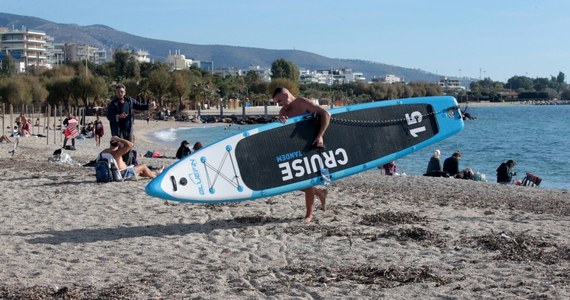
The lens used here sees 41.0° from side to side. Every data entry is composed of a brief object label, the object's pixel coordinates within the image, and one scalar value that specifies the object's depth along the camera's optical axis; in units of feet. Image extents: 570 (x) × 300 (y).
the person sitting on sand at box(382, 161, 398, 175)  56.80
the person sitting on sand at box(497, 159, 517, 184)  54.44
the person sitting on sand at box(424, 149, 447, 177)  54.75
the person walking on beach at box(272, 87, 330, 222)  27.43
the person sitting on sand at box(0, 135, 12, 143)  86.48
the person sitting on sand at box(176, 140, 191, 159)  53.83
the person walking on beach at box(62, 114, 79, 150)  80.01
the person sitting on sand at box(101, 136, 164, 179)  37.29
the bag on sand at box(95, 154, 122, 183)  37.32
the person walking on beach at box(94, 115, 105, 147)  90.12
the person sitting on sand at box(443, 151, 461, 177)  55.42
